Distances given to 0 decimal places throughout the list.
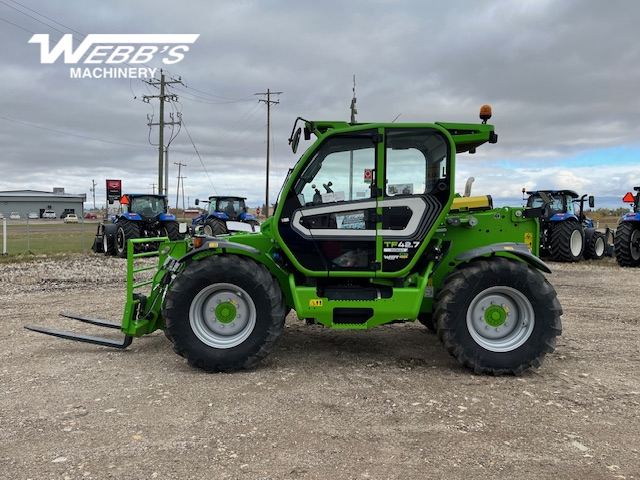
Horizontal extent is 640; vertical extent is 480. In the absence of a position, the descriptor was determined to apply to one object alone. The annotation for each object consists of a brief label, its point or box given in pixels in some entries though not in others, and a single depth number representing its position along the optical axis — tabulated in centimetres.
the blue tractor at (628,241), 1395
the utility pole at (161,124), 2889
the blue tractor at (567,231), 1479
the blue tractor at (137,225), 1636
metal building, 8425
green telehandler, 478
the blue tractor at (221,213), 1809
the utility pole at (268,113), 3541
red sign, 2319
